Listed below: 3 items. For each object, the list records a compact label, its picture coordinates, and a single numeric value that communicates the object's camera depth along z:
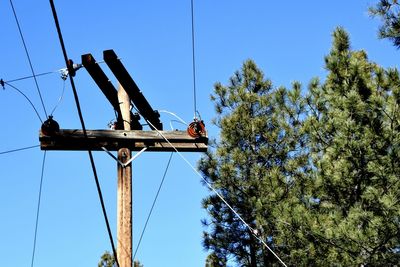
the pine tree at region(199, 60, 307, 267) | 26.10
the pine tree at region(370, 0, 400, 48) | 14.00
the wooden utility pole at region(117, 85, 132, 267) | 13.40
